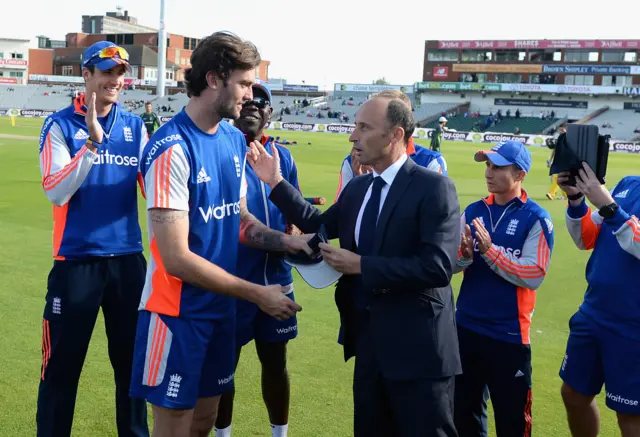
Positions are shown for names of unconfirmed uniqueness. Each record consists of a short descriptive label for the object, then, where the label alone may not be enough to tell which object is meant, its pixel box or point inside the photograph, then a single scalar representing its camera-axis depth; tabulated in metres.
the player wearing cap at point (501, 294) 3.97
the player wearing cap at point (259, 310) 4.32
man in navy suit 2.95
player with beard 3.00
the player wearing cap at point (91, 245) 3.98
